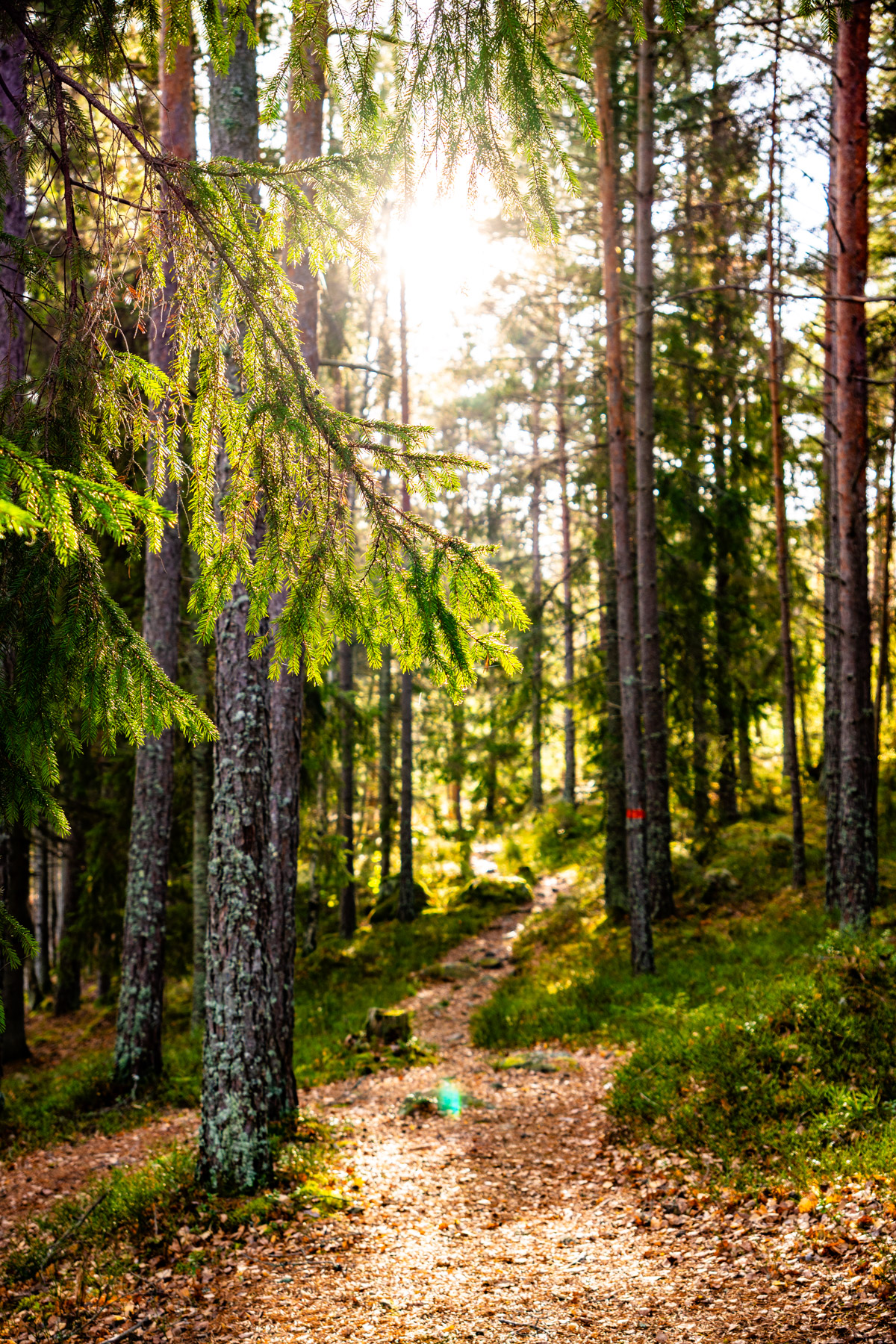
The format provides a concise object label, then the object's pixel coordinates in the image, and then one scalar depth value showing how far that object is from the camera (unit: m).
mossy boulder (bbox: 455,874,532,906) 17.64
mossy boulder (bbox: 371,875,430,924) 17.42
